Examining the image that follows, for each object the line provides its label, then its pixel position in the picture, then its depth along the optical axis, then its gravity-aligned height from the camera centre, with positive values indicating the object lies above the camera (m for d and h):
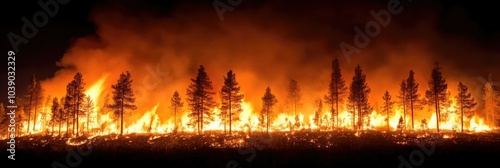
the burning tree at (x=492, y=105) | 83.00 +0.27
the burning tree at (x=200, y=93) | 65.38 +2.72
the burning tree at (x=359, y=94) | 68.44 +2.48
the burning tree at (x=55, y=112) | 72.19 -0.68
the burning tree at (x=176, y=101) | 72.44 +1.40
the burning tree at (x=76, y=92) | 67.75 +3.11
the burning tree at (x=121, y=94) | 65.78 +2.62
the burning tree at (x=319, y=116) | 71.25 -1.89
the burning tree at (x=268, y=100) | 68.31 +1.42
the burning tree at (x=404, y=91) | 71.44 +3.13
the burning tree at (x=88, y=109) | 74.78 -0.10
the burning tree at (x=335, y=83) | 73.19 +4.90
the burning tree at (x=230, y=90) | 65.50 +3.20
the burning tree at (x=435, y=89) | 66.19 +3.21
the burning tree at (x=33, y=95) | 83.40 +3.23
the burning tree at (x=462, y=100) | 68.38 +1.22
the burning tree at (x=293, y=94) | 84.88 +3.15
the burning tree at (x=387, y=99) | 73.19 +1.48
